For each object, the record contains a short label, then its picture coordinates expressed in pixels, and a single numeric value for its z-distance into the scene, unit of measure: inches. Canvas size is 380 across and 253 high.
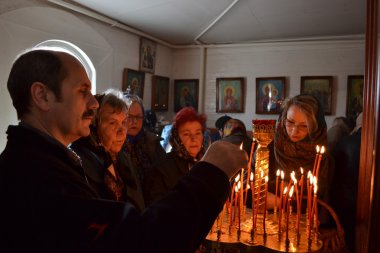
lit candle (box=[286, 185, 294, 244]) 54.7
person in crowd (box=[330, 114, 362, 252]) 94.2
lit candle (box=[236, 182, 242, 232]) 60.3
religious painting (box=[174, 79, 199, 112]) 258.8
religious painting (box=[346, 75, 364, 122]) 215.2
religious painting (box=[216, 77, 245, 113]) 244.2
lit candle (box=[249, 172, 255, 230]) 58.7
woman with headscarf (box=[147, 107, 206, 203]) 88.2
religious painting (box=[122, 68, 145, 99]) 209.6
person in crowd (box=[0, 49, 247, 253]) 27.4
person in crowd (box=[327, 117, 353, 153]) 138.1
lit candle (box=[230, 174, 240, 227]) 60.3
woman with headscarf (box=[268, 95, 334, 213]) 96.0
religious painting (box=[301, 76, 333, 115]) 221.0
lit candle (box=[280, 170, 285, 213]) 61.8
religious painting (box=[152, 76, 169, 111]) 241.4
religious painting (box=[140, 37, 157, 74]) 225.3
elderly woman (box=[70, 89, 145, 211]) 65.6
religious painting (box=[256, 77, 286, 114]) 232.2
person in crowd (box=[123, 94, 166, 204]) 110.0
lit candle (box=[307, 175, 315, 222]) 58.9
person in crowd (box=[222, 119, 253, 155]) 142.6
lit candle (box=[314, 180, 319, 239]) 57.0
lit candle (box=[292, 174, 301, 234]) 58.1
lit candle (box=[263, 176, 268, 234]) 62.3
